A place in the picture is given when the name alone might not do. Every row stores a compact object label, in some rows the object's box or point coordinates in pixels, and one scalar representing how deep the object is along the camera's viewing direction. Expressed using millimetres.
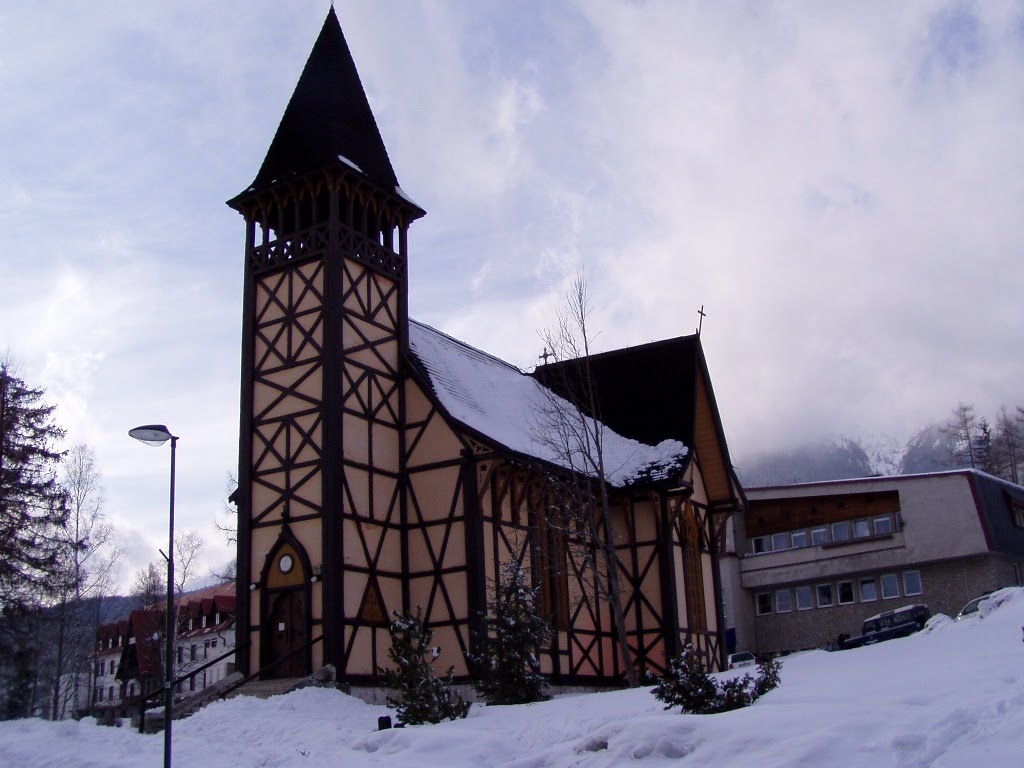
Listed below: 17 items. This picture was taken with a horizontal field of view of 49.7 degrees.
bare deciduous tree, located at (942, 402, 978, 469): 91250
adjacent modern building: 49250
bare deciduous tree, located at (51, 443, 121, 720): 36062
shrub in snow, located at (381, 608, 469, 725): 21141
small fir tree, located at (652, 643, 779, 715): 16953
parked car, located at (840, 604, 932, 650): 39281
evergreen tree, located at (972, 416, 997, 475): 89419
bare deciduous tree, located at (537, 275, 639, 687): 27422
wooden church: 28266
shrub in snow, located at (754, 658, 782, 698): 17703
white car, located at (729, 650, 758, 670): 44069
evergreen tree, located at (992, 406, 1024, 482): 86400
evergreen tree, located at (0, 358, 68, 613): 33125
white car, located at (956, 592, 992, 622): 31942
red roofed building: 56500
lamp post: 15688
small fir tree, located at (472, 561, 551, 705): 23906
